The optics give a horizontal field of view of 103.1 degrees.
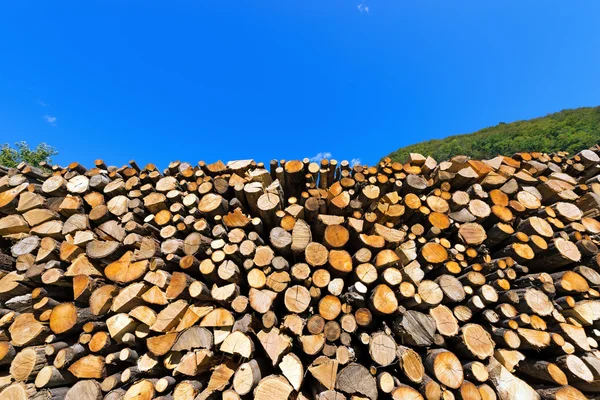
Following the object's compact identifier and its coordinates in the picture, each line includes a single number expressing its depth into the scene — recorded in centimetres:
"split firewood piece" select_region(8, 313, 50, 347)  215
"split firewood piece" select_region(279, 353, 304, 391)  173
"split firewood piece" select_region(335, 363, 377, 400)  172
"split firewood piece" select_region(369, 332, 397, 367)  182
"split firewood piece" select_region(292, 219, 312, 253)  226
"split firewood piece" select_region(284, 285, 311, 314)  199
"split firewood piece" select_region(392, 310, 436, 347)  194
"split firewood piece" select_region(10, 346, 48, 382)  203
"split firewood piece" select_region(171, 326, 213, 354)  193
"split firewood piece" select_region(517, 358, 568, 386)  181
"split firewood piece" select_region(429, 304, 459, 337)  198
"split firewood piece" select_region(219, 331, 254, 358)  184
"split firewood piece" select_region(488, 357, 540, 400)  178
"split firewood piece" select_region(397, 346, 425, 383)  176
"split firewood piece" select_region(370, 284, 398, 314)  194
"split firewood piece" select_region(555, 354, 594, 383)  180
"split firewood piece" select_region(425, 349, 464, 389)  175
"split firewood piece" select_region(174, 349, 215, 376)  185
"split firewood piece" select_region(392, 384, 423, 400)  169
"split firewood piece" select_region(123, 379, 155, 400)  184
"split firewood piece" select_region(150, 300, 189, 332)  201
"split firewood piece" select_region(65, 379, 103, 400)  192
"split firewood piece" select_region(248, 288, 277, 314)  200
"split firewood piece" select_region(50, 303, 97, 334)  212
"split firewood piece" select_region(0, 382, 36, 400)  193
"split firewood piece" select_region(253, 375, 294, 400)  168
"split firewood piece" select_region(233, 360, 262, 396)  175
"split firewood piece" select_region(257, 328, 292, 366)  185
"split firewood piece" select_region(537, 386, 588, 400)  174
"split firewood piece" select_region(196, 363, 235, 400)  178
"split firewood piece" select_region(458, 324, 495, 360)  186
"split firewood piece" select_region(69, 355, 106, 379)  199
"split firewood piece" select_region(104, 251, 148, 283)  225
